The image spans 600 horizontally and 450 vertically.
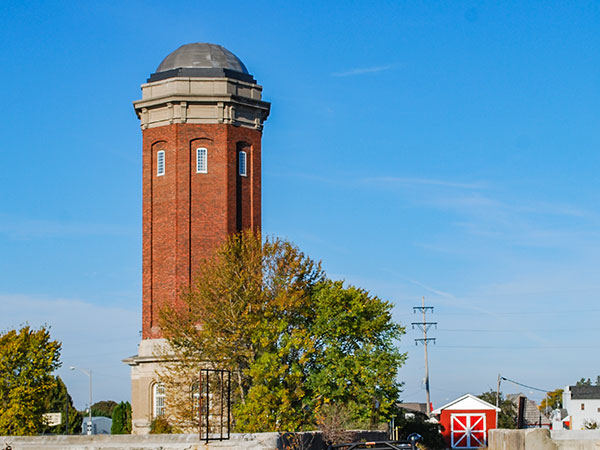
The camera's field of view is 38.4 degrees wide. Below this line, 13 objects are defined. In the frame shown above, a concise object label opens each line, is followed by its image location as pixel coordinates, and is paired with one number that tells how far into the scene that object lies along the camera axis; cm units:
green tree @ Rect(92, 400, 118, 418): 14488
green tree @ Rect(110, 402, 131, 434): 5275
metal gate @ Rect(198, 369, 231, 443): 3944
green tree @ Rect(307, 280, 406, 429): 4000
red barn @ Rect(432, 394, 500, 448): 6153
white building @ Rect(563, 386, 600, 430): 9700
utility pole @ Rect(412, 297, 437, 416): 6981
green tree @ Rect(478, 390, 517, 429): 7831
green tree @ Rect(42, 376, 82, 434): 7294
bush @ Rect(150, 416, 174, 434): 4381
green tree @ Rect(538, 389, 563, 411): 13138
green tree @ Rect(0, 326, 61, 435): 4225
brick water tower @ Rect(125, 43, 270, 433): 5016
